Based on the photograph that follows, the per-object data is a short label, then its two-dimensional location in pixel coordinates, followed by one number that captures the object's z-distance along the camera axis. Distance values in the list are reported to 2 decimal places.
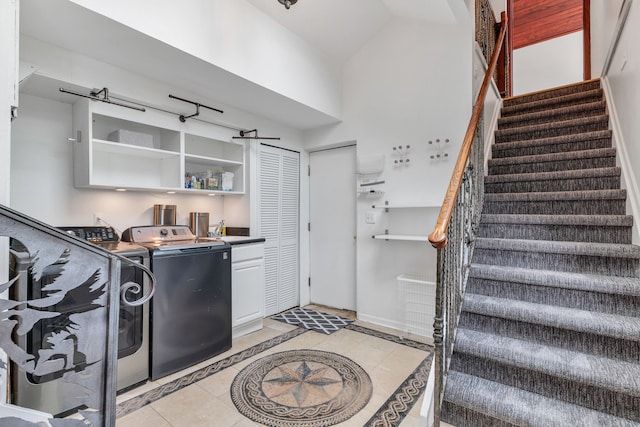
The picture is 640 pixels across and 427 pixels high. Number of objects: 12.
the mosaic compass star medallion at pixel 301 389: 1.97
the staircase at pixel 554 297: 1.54
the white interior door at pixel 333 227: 3.93
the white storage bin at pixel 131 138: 2.60
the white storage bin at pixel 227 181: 3.49
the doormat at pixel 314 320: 3.41
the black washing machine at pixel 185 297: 2.39
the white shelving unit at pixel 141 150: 2.44
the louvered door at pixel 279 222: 3.73
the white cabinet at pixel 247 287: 3.09
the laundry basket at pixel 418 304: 3.03
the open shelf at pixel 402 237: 3.05
